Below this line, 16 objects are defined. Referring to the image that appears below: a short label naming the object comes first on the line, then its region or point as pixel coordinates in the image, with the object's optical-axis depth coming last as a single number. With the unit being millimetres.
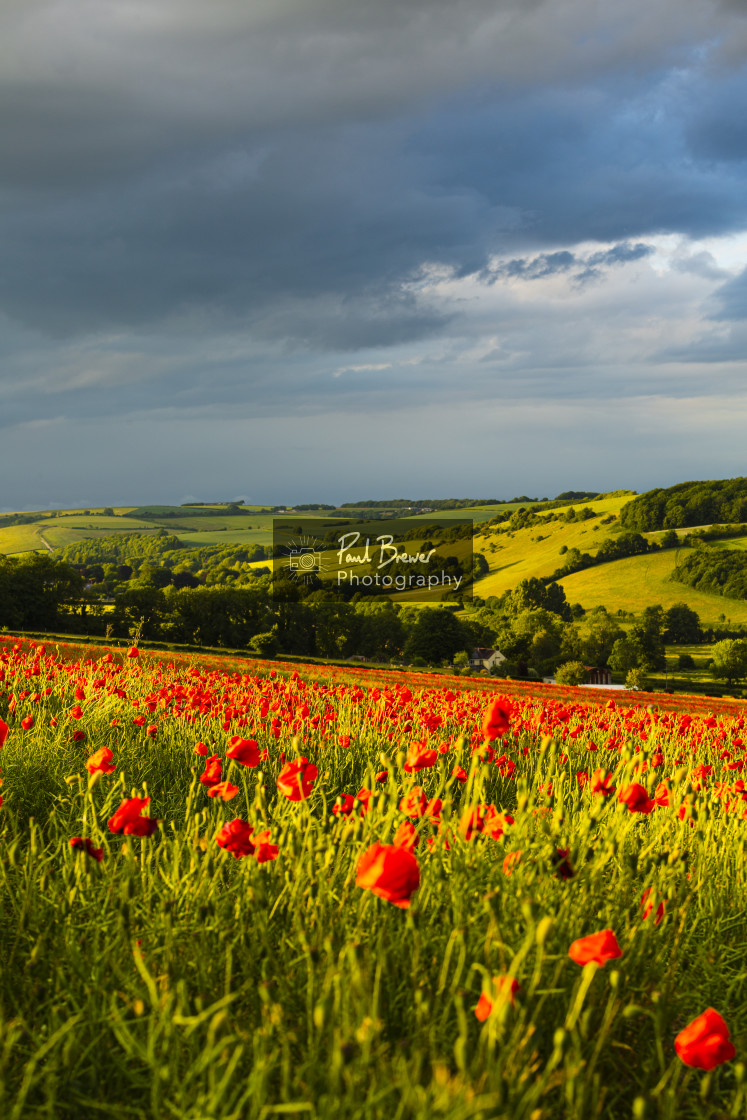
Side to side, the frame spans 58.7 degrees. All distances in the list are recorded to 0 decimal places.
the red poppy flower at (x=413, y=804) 2309
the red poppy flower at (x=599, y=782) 2504
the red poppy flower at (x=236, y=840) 2113
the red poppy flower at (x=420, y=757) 2693
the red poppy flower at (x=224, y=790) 2465
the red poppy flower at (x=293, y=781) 2428
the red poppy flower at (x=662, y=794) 3070
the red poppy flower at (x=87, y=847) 2176
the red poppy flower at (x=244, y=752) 2770
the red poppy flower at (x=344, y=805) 2695
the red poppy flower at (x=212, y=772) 2725
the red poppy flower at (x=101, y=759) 2486
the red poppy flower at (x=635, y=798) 2396
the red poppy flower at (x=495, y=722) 3002
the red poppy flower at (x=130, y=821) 2068
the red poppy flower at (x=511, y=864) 2294
